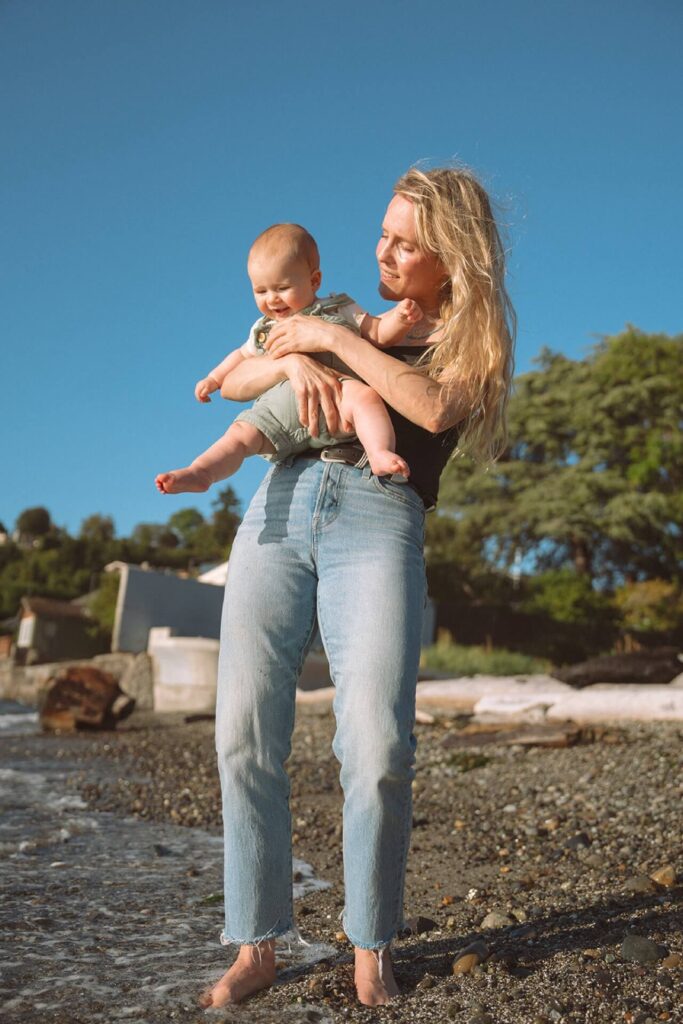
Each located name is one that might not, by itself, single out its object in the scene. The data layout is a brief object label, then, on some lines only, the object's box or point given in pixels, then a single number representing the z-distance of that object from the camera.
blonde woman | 2.29
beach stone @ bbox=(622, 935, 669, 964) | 2.56
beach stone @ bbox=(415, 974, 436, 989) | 2.38
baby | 2.40
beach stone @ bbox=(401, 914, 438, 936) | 3.00
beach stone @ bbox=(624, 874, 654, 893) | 3.42
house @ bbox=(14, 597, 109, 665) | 39.78
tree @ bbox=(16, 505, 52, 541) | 78.69
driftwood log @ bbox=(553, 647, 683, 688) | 10.80
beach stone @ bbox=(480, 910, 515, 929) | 3.03
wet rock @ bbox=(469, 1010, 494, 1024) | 2.13
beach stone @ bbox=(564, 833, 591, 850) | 4.30
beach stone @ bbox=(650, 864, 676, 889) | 3.47
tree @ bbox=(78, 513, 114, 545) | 52.39
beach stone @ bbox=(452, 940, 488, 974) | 2.51
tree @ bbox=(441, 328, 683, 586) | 26.34
